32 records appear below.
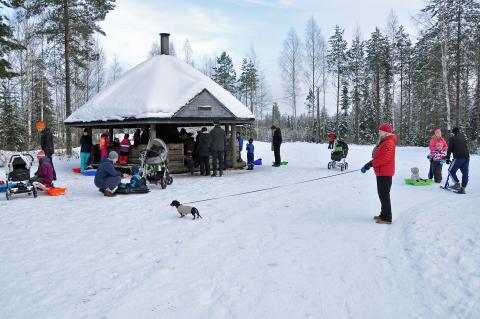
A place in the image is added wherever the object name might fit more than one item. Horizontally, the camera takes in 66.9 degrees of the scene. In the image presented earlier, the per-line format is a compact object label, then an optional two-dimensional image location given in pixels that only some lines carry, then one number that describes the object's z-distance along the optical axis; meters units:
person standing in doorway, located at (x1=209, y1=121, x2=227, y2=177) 13.06
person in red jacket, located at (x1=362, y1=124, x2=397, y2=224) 6.69
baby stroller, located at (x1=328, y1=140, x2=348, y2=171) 14.74
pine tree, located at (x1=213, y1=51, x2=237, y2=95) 47.66
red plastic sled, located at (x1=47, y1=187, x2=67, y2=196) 9.65
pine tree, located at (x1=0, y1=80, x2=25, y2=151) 25.35
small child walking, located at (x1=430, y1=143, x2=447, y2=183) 11.28
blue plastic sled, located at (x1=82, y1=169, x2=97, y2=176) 13.83
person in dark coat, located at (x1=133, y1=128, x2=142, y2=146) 16.20
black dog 6.92
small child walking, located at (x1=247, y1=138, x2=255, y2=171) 15.99
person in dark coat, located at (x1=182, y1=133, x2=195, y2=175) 14.89
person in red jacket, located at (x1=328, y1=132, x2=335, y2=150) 25.42
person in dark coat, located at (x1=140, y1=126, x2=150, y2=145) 15.77
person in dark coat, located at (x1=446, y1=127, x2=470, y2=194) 9.80
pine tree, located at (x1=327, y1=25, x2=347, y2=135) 40.69
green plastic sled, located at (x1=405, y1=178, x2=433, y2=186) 11.23
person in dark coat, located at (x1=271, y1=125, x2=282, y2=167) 16.09
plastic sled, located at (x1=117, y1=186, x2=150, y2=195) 9.70
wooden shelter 13.93
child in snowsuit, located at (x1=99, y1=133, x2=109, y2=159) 13.55
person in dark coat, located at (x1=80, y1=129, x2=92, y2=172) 14.55
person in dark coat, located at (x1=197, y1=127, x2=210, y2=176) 13.04
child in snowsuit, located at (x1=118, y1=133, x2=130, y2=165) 14.40
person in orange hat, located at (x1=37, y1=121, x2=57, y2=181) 13.66
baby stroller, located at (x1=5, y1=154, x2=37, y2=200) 9.14
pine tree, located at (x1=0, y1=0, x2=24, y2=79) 15.09
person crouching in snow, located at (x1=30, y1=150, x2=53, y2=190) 9.66
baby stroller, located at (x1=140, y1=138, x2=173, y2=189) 10.66
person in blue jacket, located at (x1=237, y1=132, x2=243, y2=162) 17.07
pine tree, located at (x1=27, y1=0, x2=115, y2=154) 19.59
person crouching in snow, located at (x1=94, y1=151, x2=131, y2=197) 9.41
